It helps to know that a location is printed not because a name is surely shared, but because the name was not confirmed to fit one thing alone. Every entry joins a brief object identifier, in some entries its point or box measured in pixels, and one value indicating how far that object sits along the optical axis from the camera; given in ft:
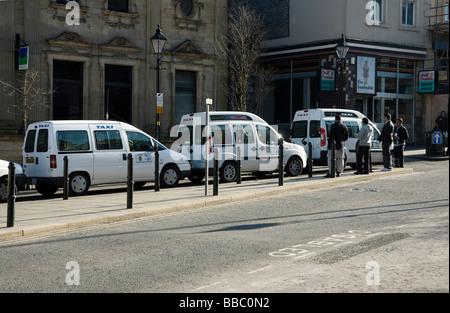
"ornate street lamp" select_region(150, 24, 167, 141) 67.00
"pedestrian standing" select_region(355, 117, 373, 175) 62.49
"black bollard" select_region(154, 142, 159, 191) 53.31
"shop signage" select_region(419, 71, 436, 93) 106.32
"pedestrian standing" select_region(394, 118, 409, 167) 71.36
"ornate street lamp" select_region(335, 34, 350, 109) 80.02
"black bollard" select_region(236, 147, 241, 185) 57.47
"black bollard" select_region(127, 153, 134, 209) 41.27
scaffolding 107.45
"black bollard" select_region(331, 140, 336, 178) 60.13
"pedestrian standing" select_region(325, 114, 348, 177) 60.80
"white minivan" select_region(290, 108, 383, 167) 70.44
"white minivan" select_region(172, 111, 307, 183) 60.29
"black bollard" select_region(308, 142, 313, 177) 62.12
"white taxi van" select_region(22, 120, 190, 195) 51.39
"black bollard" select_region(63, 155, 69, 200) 49.19
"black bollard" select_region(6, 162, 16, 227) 33.58
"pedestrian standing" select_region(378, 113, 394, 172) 63.67
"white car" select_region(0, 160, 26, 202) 47.52
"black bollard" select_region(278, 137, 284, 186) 54.03
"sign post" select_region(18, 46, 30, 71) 75.61
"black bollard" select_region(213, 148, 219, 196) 47.21
